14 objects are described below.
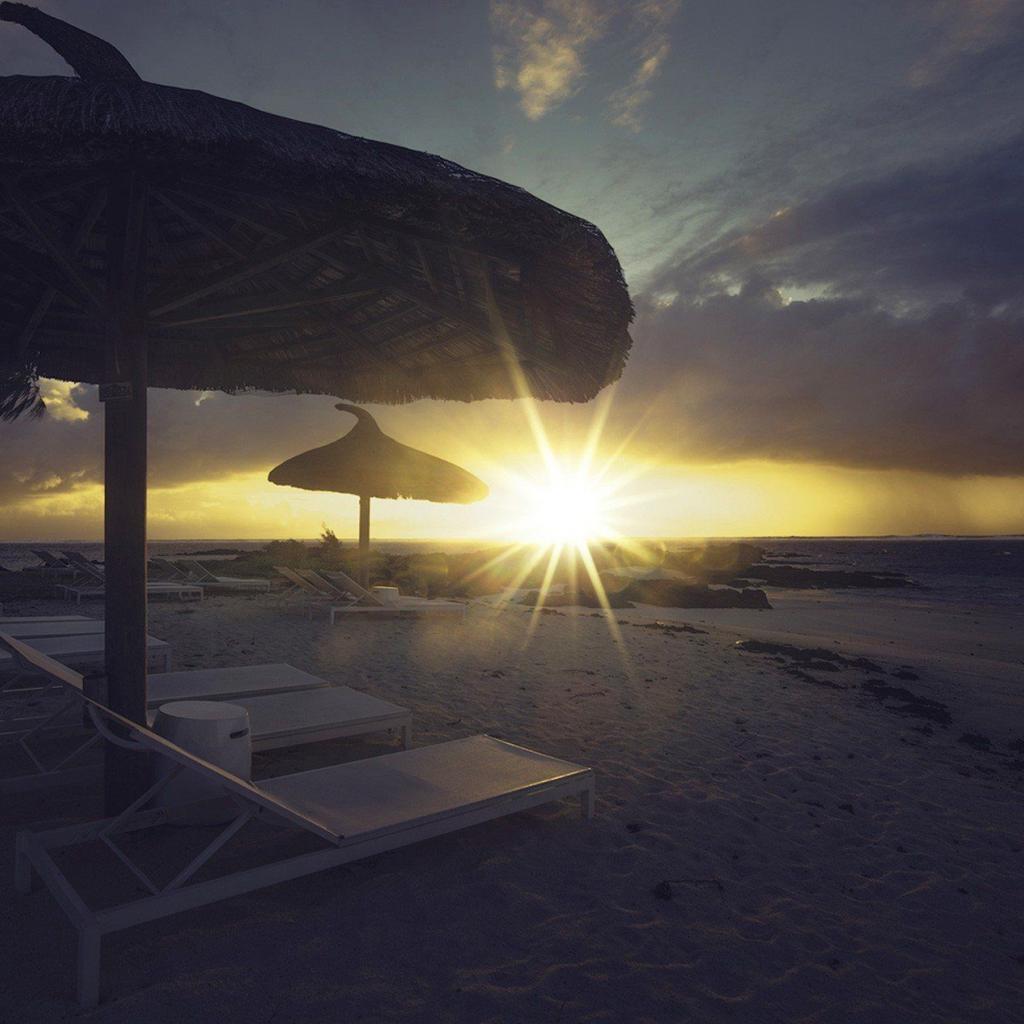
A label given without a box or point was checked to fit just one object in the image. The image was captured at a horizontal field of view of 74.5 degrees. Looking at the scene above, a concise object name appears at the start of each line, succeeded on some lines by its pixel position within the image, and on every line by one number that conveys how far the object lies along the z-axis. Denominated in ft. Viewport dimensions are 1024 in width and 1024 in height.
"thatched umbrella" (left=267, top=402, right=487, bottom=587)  36.19
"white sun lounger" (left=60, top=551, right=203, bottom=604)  45.65
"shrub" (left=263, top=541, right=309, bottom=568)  78.28
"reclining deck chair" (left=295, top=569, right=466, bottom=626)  37.60
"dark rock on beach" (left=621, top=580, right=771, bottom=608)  62.75
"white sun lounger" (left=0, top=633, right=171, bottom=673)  18.24
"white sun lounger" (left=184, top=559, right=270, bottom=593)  53.36
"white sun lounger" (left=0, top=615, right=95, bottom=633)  24.08
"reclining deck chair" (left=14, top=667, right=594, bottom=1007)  7.52
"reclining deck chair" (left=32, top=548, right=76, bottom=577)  55.82
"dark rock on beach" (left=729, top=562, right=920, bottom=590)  105.29
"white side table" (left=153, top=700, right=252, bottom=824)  9.83
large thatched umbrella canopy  8.56
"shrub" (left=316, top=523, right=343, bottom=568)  72.82
